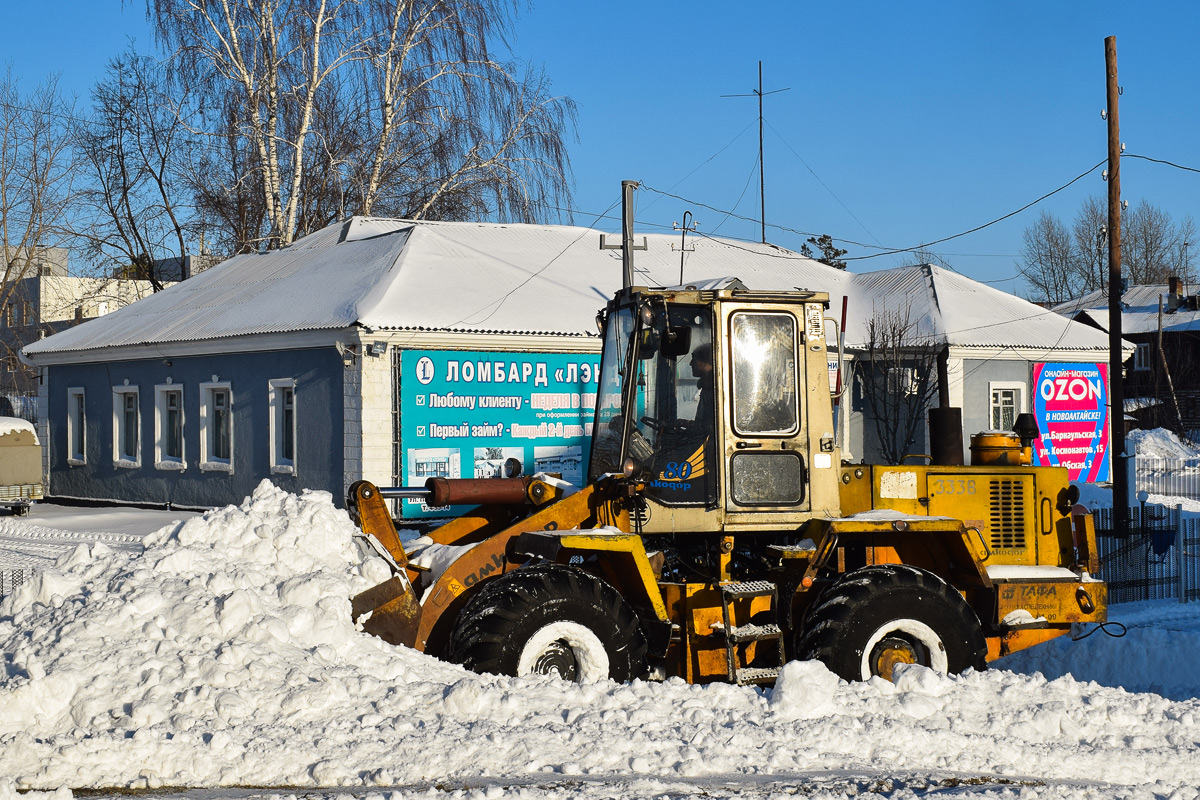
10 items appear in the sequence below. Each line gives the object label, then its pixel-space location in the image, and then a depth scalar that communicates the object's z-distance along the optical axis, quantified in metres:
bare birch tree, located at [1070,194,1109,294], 67.50
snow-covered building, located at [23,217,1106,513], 18.83
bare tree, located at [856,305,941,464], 23.70
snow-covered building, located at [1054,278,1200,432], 53.31
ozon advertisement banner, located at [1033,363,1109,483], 24.67
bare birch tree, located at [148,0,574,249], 30.22
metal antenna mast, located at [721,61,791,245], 32.31
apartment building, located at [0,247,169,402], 37.59
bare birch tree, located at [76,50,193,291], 37.28
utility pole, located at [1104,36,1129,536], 19.02
